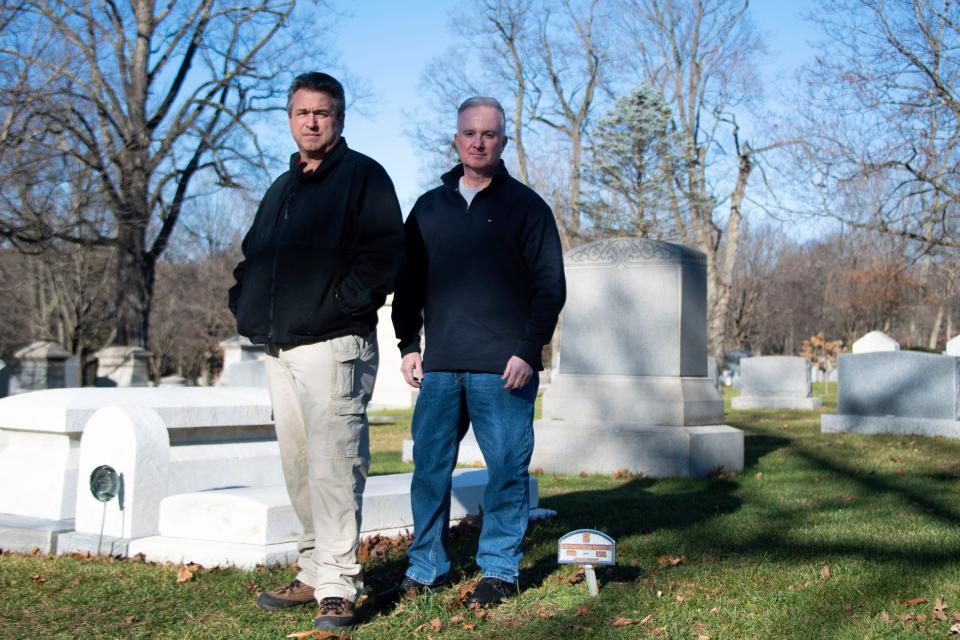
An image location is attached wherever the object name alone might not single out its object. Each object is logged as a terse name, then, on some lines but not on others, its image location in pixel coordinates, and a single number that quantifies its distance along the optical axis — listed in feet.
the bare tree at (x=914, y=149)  45.16
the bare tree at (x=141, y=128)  67.46
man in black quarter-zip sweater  13.75
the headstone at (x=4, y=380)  49.41
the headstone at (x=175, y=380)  111.24
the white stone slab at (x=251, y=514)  16.01
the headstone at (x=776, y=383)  65.77
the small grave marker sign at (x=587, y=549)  13.44
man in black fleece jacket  12.60
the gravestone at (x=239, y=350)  93.09
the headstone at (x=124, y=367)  81.05
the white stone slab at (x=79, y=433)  19.57
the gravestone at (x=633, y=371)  29.94
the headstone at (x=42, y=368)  76.64
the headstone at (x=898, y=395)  40.22
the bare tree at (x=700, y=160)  114.11
